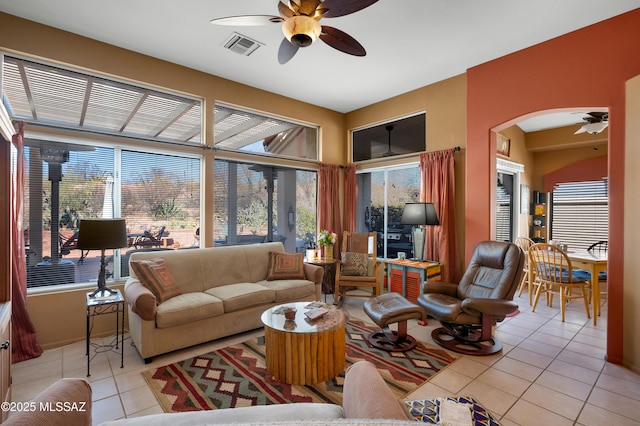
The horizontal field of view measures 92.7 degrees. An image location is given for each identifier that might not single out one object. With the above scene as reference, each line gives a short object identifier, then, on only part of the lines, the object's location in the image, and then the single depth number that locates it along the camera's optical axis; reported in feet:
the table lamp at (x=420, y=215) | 13.08
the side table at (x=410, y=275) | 13.25
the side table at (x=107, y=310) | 8.96
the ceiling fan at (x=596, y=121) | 14.08
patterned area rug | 7.38
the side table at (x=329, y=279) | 16.96
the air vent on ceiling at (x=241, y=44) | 10.89
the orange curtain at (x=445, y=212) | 13.82
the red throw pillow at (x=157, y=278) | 10.27
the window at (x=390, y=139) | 15.80
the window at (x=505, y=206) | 19.66
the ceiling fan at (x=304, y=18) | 7.22
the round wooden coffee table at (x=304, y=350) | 7.87
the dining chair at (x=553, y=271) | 13.00
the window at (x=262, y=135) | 14.69
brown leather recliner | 9.59
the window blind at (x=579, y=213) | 18.51
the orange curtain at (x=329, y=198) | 17.89
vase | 16.54
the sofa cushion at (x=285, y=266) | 13.39
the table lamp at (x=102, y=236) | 9.05
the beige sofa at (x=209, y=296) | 9.29
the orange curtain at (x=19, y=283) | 9.19
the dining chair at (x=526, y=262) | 16.24
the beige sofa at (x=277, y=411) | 3.06
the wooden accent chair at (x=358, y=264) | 14.32
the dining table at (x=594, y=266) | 12.55
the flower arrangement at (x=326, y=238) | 15.79
